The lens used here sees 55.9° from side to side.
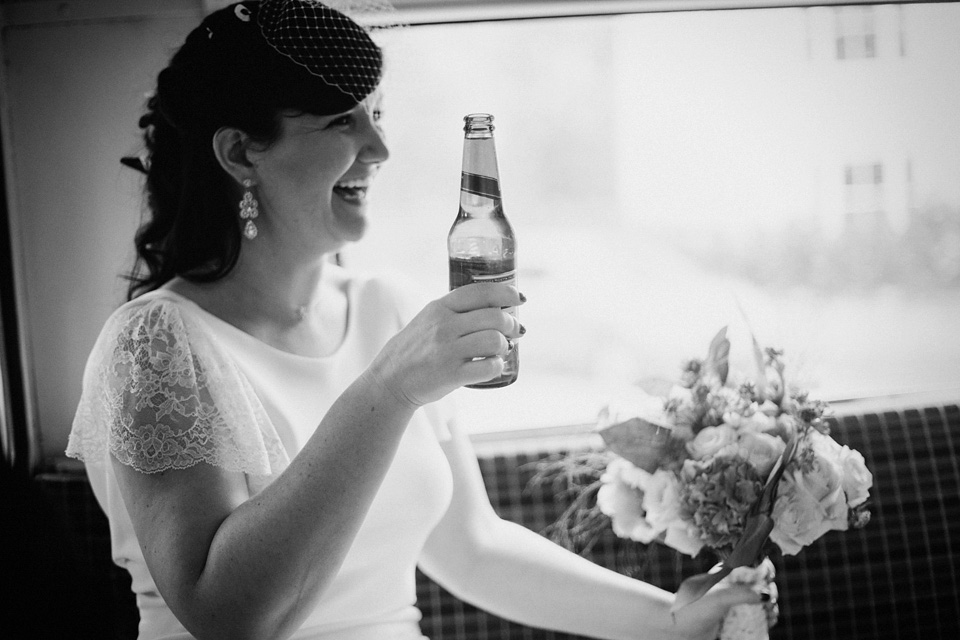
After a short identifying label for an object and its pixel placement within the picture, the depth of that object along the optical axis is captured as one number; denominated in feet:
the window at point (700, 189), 8.66
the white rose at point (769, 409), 5.21
